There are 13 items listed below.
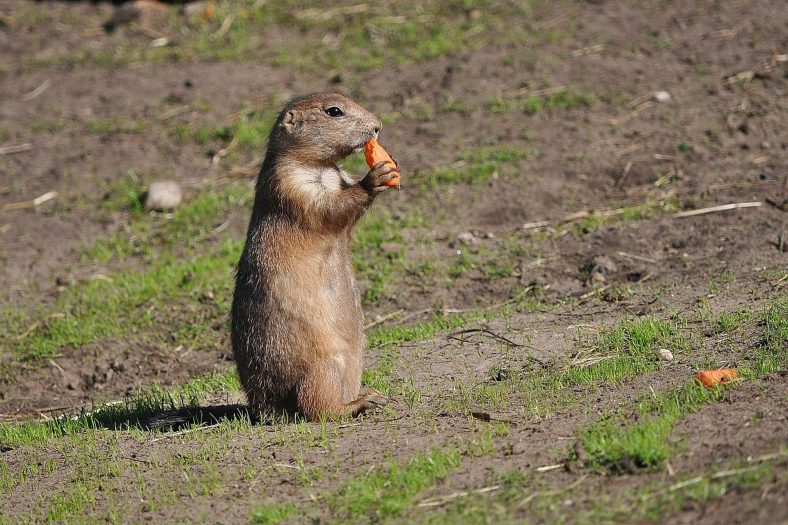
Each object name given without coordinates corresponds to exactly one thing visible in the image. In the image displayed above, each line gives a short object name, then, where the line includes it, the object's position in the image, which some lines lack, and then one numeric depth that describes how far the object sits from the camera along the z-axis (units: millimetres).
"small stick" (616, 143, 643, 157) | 20891
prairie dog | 12789
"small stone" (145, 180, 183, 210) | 22062
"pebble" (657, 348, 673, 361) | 12773
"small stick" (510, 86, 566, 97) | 23219
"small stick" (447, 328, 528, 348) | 14828
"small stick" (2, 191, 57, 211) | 23031
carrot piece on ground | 11352
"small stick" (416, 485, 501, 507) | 9758
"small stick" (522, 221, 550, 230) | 19203
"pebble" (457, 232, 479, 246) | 19016
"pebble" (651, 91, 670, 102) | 22172
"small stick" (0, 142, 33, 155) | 25203
